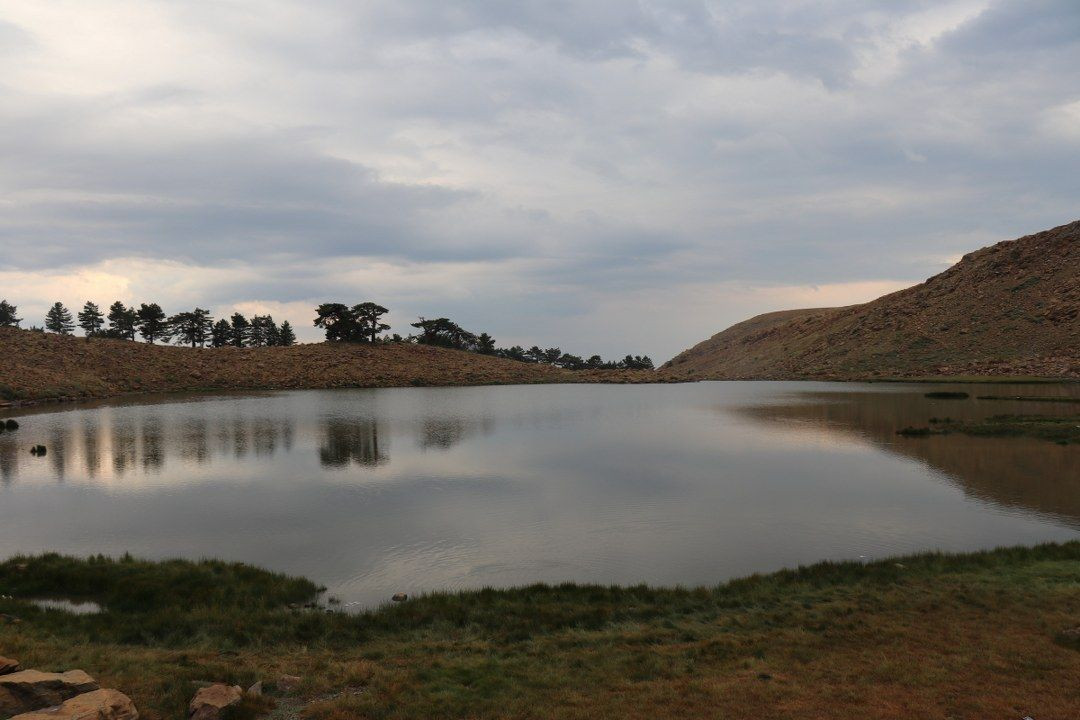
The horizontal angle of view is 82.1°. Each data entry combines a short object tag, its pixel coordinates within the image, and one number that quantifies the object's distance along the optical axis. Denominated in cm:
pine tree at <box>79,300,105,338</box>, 14362
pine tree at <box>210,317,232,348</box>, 14650
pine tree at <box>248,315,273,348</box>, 15750
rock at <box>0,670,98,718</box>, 838
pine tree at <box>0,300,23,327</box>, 14350
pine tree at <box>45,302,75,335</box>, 15962
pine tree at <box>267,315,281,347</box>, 16125
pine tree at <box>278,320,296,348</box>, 16250
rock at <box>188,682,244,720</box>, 897
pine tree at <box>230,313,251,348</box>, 15112
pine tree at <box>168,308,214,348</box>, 14000
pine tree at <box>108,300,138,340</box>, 13512
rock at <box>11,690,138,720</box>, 800
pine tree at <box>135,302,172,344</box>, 13188
